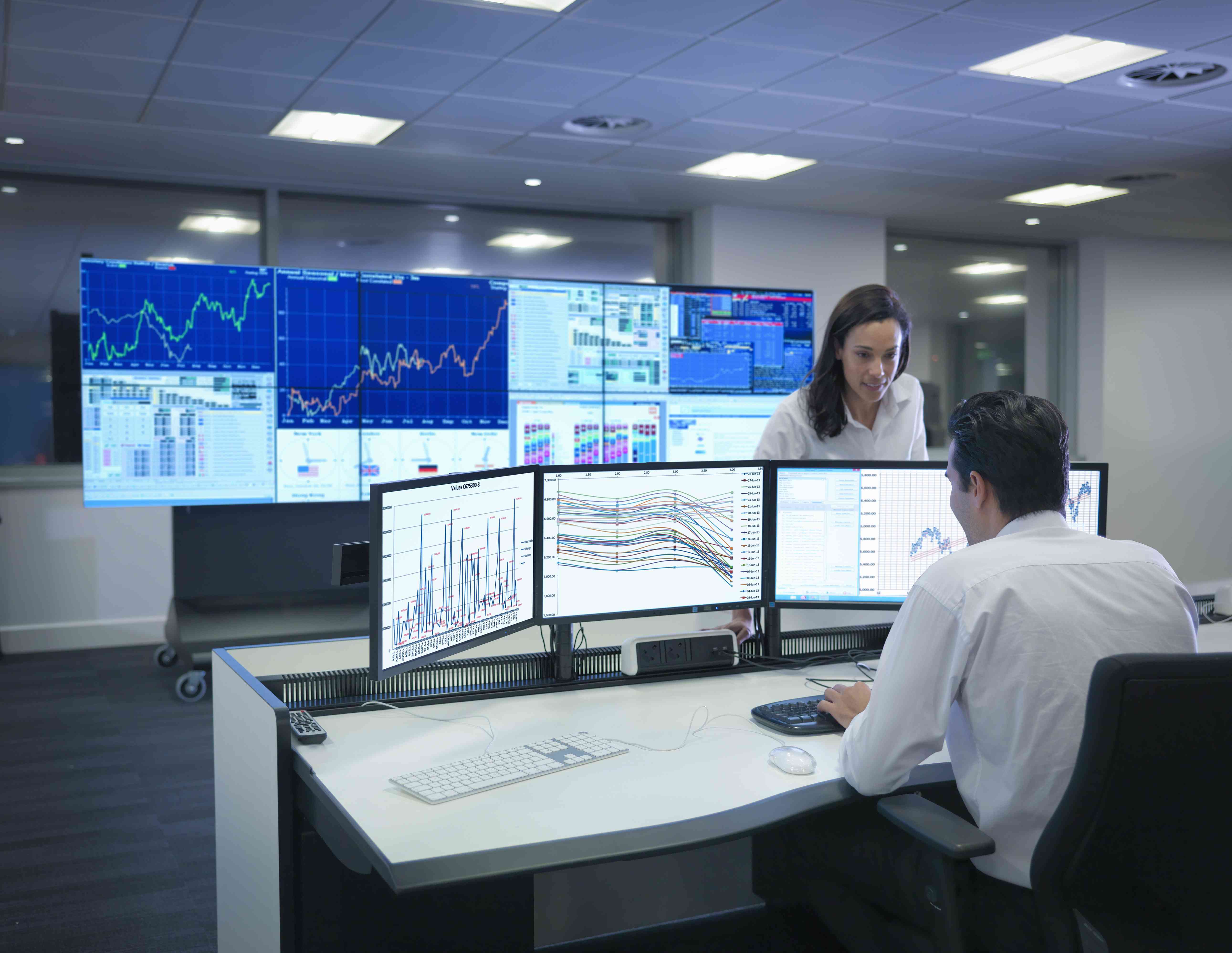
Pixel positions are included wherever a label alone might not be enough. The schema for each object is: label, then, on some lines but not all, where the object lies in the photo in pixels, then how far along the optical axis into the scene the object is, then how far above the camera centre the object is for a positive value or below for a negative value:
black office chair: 1.16 -0.46
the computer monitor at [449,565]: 1.63 -0.23
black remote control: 1.61 -0.47
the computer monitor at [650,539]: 1.98 -0.21
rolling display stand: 4.77 -0.69
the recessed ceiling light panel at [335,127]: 4.56 +1.36
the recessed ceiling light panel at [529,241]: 6.27 +1.15
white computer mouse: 1.54 -0.49
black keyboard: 1.72 -0.49
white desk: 1.26 -0.50
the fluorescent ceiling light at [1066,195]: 5.94 +1.36
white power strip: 2.04 -0.44
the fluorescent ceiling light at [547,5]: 3.27 +1.34
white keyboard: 1.43 -0.49
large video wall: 4.33 +0.24
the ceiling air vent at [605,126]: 4.57 +1.35
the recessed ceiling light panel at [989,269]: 7.40 +1.14
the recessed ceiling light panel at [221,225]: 5.59 +1.12
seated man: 1.33 -0.28
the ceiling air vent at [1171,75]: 3.90 +1.34
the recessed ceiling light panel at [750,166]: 5.29 +1.37
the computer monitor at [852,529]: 2.16 -0.21
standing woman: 2.54 +0.08
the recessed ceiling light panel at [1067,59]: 3.74 +1.36
